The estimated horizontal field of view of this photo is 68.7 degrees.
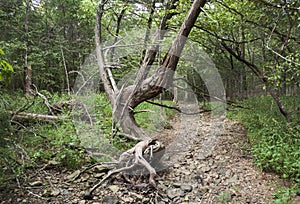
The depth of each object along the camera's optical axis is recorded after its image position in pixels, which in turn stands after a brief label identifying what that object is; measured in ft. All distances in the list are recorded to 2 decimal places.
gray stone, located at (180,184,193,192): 11.59
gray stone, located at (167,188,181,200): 10.92
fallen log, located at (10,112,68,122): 16.27
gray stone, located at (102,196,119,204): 10.01
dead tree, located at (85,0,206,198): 12.91
